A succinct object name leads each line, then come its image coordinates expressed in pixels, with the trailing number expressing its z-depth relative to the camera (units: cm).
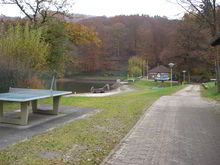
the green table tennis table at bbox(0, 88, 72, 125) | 558
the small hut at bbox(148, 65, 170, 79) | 5038
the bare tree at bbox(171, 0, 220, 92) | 1302
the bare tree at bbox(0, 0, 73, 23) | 1377
